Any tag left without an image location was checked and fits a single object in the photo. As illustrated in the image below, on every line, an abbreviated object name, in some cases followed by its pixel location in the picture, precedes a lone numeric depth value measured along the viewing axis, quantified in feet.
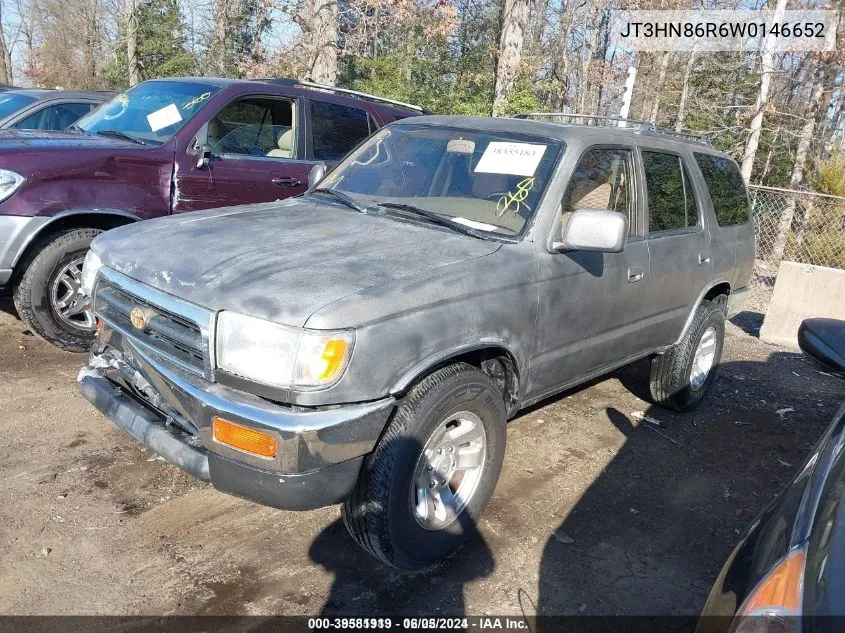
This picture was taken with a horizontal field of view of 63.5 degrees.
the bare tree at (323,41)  41.55
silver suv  8.14
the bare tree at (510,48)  46.11
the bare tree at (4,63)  91.07
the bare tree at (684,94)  61.66
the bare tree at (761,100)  39.63
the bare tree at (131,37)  72.98
